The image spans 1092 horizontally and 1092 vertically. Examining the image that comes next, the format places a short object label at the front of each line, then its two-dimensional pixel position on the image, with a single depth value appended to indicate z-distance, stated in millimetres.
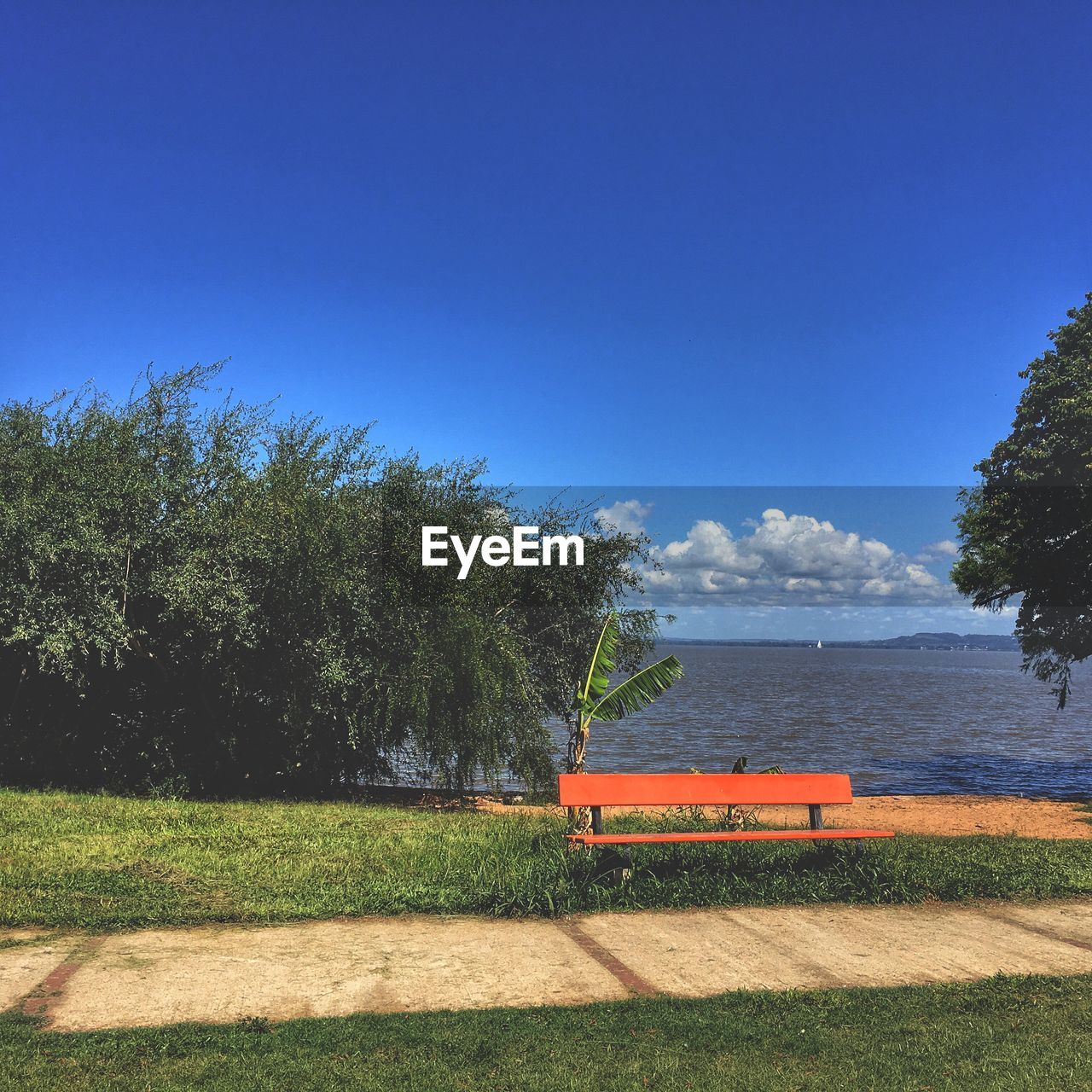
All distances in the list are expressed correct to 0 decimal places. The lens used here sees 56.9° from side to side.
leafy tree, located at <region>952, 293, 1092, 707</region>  19516
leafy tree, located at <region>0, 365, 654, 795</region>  13930
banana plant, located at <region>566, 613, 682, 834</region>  12391
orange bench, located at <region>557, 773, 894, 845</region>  7941
